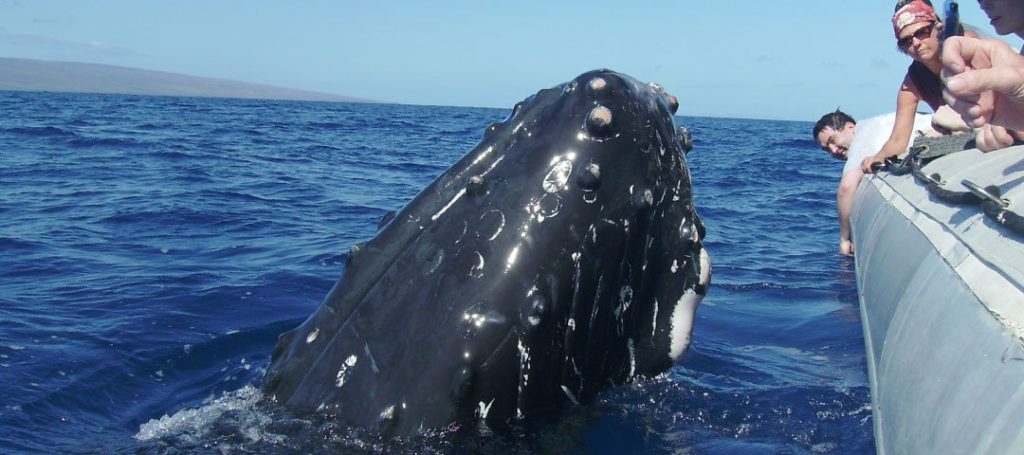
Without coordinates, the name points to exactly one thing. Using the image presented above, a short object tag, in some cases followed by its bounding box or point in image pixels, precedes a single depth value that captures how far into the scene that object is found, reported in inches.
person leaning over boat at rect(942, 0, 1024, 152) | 123.8
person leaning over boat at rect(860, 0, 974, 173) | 262.4
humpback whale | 134.3
